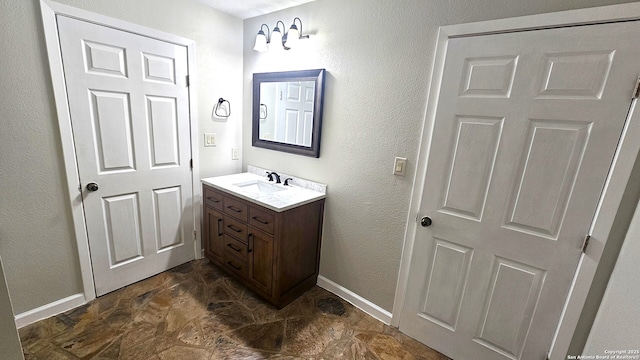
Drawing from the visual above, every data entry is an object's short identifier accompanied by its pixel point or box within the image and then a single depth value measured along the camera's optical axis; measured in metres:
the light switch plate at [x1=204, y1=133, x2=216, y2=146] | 2.45
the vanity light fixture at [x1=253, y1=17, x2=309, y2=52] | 1.99
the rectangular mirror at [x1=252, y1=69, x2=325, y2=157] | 2.07
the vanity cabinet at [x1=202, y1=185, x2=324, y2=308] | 1.89
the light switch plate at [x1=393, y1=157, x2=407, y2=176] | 1.71
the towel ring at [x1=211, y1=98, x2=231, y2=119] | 2.46
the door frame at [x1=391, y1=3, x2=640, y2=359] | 1.09
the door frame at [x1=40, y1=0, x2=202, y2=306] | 1.56
